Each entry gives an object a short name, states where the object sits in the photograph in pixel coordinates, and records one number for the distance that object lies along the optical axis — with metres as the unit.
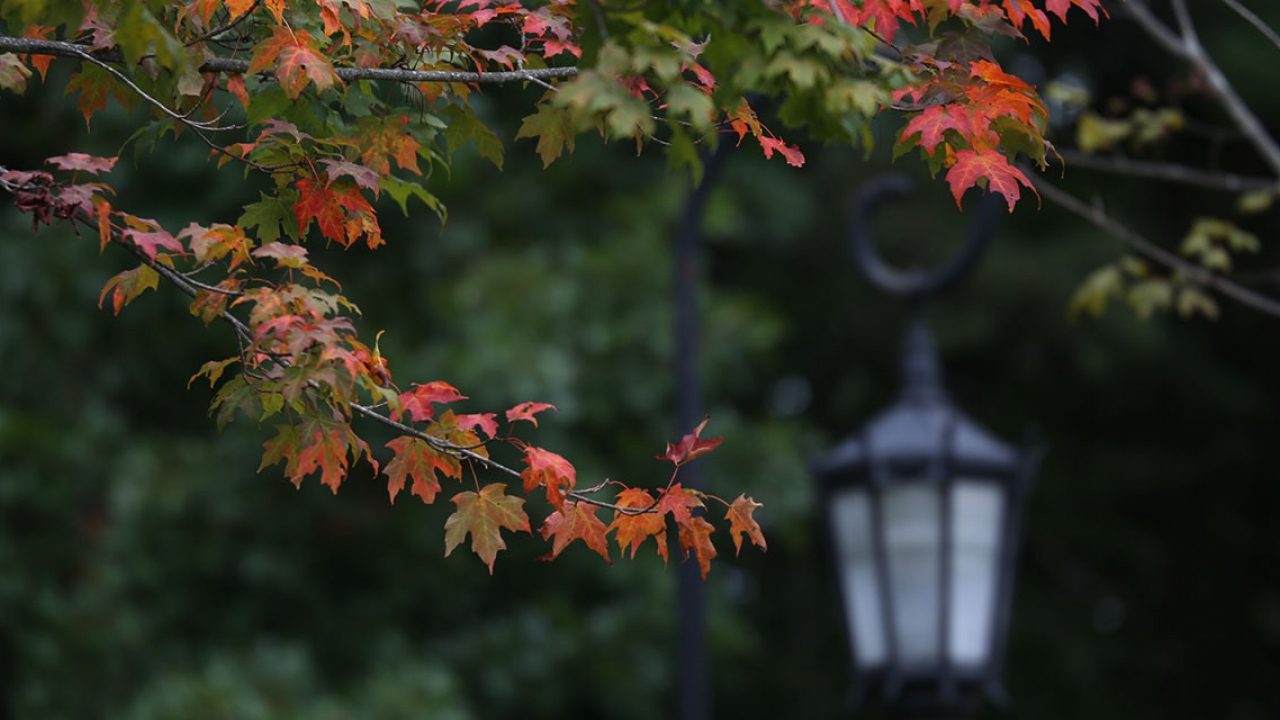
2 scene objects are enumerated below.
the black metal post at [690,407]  10.15
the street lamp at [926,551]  10.10
